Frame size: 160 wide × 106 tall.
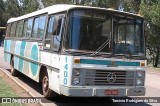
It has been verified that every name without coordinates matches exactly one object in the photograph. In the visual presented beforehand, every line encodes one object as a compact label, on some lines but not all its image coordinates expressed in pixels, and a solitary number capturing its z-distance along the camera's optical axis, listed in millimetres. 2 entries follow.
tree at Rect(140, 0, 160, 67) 29688
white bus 9156
